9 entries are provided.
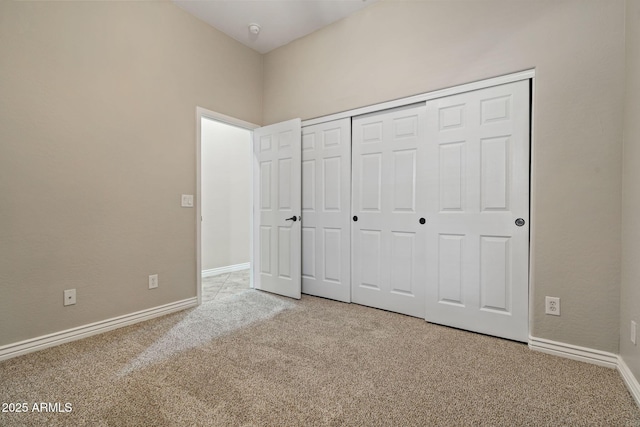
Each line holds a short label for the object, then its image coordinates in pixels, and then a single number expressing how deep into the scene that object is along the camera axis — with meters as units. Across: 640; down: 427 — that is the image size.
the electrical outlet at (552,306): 2.05
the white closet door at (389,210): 2.71
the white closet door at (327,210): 3.16
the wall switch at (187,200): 2.98
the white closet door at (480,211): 2.21
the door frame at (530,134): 2.14
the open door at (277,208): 3.32
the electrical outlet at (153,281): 2.74
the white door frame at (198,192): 3.09
